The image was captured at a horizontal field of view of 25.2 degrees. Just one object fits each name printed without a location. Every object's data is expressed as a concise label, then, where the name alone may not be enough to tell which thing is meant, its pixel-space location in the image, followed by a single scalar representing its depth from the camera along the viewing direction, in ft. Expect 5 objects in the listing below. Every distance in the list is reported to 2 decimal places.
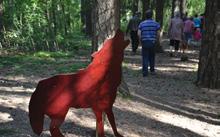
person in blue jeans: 47.26
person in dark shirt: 69.46
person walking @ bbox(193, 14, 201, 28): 97.60
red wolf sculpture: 20.75
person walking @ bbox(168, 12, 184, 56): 62.28
